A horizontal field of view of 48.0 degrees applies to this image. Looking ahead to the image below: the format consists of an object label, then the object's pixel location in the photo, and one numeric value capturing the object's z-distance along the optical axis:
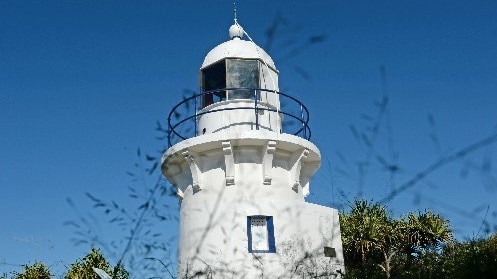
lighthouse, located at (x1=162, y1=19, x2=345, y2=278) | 12.34
